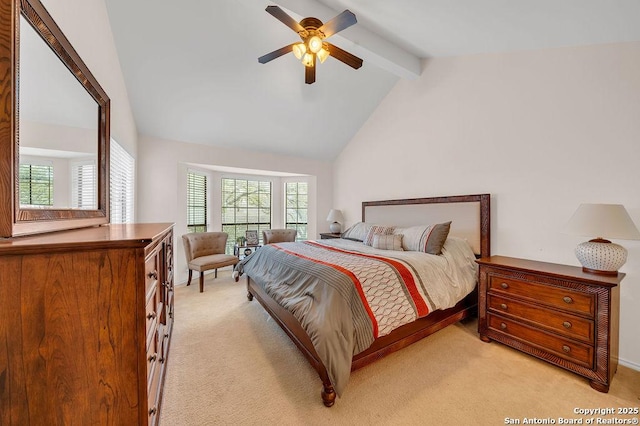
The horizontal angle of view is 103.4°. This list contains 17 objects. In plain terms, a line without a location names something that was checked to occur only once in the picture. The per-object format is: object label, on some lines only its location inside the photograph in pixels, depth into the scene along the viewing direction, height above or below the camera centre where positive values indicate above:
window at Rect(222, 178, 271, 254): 5.07 +0.05
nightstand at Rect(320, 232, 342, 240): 4.72 -0.49
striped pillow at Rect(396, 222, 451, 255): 2.77 -0.31
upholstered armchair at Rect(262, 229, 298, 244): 4.61 -0.49
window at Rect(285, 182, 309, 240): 5.61 +0.05
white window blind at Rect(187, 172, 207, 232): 4.44 +0.12
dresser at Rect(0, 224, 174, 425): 0.83 -0.43
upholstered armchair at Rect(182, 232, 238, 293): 3.73 -0.69
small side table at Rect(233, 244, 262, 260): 4.71 -0.77
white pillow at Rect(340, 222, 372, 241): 3.80 -0.34
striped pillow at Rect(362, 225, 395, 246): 3.31 -0.28
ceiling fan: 1.89 +1.41
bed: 1.71 -0.65
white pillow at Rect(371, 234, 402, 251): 3.04 -0.39
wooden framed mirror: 0.97 +0.39
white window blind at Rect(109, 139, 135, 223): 2.56 +0.29
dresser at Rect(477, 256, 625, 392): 1.77 -0.82
